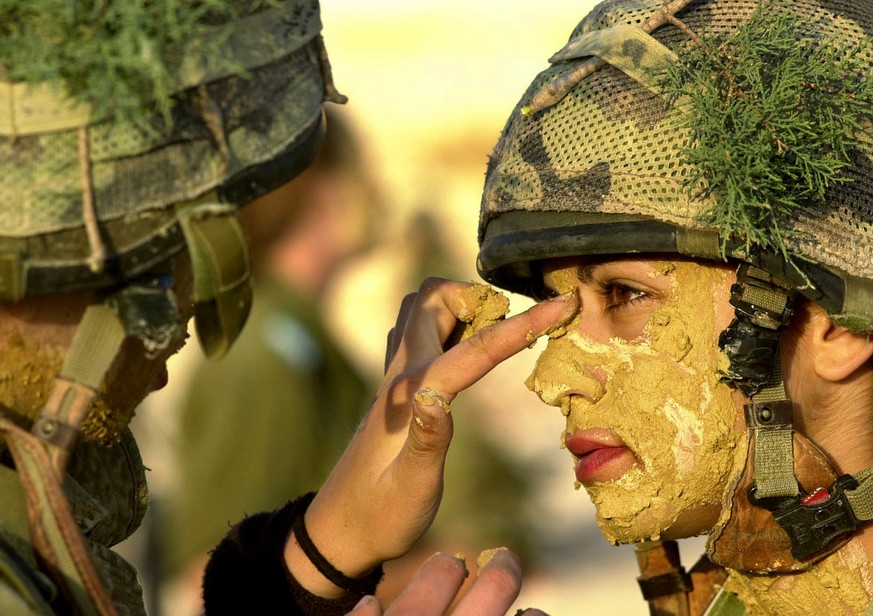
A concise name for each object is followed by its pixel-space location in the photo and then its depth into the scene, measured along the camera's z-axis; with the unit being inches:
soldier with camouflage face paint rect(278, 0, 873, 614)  235.9
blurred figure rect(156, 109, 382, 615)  522.3
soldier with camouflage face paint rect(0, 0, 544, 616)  172.2
